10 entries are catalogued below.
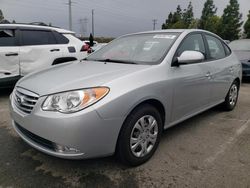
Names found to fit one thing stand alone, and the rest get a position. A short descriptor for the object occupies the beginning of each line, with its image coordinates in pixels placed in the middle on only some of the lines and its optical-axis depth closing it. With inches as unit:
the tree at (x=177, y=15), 1575.7
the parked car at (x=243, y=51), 232.9
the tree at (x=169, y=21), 1616.6
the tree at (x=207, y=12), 1305.9
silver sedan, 65.3
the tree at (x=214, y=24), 1169.1
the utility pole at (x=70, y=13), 846.3
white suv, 150.4
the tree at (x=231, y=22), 1102.5
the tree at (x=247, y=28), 981.1
